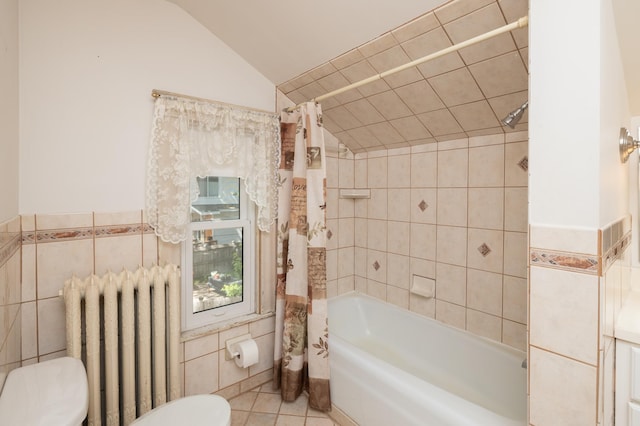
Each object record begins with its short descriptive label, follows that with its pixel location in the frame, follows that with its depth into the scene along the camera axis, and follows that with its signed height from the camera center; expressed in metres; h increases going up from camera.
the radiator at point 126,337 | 1.43 -0.65
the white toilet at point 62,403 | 0.87 -0.60
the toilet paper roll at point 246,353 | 1.91 -0.92
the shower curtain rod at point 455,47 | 1.07 +0.67
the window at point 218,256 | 1.95 -0.31
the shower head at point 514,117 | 1.18 +0.37
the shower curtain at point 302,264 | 1.92 -0.36
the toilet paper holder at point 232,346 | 1.96 -0.90
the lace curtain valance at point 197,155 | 1.69 +0.34
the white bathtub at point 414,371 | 1.40 -0.97
